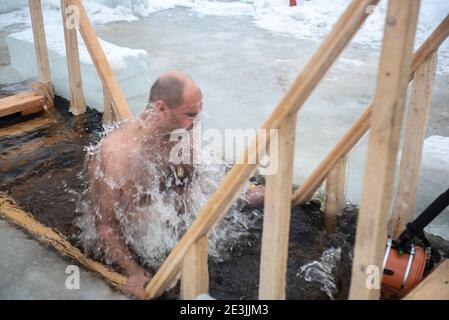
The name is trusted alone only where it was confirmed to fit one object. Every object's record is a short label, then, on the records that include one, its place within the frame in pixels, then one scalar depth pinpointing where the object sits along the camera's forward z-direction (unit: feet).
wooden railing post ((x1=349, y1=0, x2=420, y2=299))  4.76
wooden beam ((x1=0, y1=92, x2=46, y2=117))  16.49
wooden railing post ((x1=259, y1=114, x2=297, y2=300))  5.94
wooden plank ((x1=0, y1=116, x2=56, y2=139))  16.07
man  9.23
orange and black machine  8.72
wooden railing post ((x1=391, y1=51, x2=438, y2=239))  8.83
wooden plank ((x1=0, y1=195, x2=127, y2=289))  9.36
